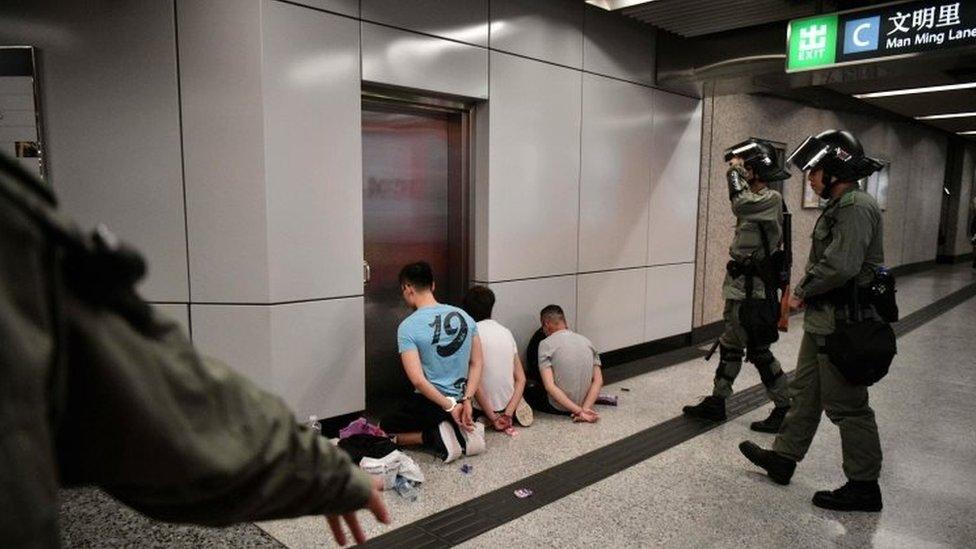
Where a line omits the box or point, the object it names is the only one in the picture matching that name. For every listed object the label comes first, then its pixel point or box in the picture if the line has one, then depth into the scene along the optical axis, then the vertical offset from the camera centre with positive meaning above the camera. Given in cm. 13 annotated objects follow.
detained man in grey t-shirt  437 -120
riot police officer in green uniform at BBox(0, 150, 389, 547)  53 -21
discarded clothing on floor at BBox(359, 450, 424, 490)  326 -137
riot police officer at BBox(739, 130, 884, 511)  301 -42
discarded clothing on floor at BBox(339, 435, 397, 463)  337 -131
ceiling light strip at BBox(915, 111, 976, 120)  1086 +160
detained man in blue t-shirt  367 -101
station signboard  389 +113
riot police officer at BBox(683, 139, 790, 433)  416 -28
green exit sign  431 +114
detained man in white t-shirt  412 -112
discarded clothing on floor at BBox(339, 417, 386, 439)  357 -129
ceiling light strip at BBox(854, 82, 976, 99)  811 +156
